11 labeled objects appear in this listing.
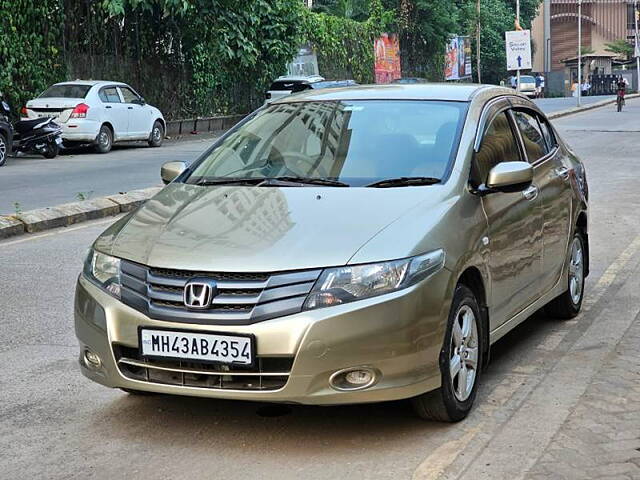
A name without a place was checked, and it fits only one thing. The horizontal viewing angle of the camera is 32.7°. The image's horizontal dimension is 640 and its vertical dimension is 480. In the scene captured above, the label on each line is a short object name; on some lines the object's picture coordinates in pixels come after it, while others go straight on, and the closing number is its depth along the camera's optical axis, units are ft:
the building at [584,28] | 310.65
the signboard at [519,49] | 140.36
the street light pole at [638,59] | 215.92
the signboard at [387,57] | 153.38
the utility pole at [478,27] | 201.77
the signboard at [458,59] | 185.91
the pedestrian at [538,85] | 229.80
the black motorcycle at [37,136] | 71.15
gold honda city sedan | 14.60
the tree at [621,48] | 298.97
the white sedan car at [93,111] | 74.84
